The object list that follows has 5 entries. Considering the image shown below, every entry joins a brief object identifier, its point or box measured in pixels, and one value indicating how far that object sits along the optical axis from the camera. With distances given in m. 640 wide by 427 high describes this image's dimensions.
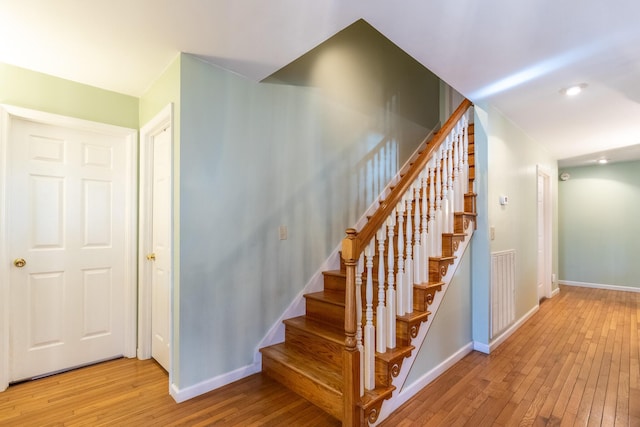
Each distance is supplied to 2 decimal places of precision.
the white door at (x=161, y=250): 2.47
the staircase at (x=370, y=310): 1.76
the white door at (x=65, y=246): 2.30
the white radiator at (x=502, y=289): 3.00
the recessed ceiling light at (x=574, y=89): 2.45
